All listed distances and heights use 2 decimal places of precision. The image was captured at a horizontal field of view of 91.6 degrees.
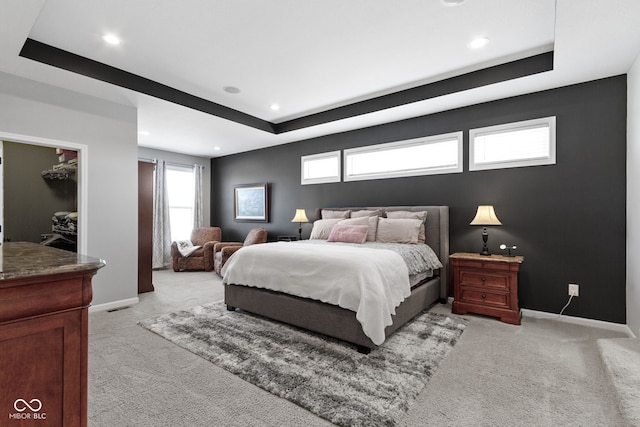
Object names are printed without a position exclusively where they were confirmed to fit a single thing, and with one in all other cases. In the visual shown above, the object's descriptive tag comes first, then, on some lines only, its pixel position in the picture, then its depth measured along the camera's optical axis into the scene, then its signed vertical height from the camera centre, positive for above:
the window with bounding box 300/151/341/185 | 5.31 +0.78
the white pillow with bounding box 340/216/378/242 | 4.14 -0.15
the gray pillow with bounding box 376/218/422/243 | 3.87 -0.24
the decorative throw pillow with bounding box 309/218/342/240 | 4.54 -0.25
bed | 2.62 -0.84
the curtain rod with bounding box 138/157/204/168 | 6.30 +1.06
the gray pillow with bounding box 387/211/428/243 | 3.99 -0.06
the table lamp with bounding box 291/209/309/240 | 5.39 -0.08
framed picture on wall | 6.39 +0.20
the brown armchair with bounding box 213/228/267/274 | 5.64 -0.66
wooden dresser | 1.02 -0.45
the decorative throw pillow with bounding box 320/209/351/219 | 4.76 -0.04
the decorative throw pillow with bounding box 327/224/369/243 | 3.95 -0.29
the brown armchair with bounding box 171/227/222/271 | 6.16 -0.94
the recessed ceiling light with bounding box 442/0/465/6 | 2.27 +1.53
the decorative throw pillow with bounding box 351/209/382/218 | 4.46 -0.02
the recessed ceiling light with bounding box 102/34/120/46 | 2.72 +1.53
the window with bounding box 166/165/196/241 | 6.82 +0.27
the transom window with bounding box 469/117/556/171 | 3.46 +0.79
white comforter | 2.47 -0.59
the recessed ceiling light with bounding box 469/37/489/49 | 2.78 +1.54
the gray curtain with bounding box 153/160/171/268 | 6.43 -0.23
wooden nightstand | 3.24 -0.80
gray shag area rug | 1.89 -1.15
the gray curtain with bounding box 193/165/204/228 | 7.20 +0.22
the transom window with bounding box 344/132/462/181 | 4.13 +0.78
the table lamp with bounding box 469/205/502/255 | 3.46 -0.08
